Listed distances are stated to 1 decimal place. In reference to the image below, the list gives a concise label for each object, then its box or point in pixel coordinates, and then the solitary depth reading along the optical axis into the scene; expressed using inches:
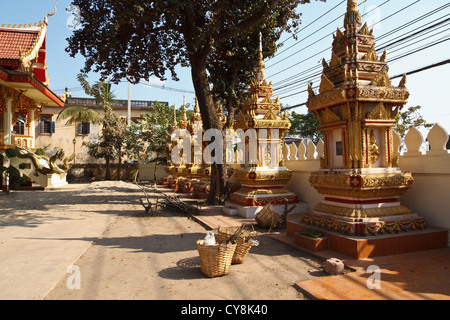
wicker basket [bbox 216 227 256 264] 186.7
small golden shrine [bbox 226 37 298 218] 352.2
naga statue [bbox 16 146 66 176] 728.3
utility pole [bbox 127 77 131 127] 1347.8
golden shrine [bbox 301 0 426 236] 201.5
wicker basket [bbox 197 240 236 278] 164.9
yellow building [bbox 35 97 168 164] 1273.4
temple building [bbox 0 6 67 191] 649.6
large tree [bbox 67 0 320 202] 375.6
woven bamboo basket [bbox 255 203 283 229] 283.7
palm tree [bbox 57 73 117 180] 1058.1
